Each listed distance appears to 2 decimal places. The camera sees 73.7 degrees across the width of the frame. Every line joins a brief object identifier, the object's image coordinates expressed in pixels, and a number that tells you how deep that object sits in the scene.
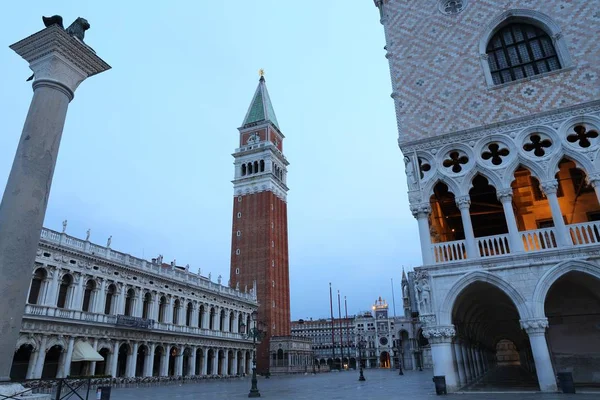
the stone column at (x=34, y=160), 6.41
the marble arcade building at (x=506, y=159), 13.43
